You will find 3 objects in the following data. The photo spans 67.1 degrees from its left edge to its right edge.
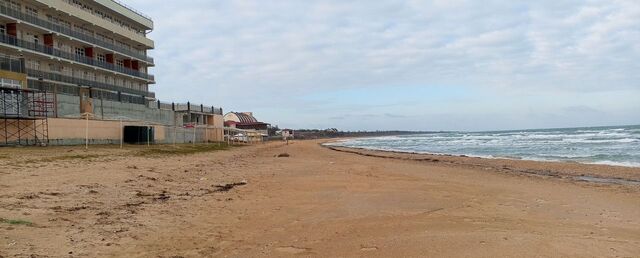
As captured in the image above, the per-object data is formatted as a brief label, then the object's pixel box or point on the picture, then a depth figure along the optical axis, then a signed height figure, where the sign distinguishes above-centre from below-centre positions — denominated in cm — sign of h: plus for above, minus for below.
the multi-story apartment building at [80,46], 4068 +983
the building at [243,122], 9888 +323
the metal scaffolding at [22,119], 2373 +129
